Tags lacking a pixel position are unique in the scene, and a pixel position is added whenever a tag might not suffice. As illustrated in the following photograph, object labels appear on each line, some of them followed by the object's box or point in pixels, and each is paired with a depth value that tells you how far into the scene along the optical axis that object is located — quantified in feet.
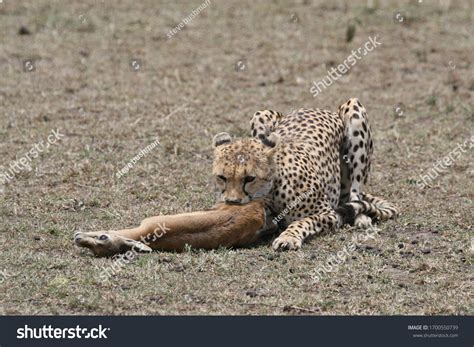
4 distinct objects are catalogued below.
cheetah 53.52
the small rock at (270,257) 52.39
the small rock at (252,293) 47.67
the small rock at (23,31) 101.24
